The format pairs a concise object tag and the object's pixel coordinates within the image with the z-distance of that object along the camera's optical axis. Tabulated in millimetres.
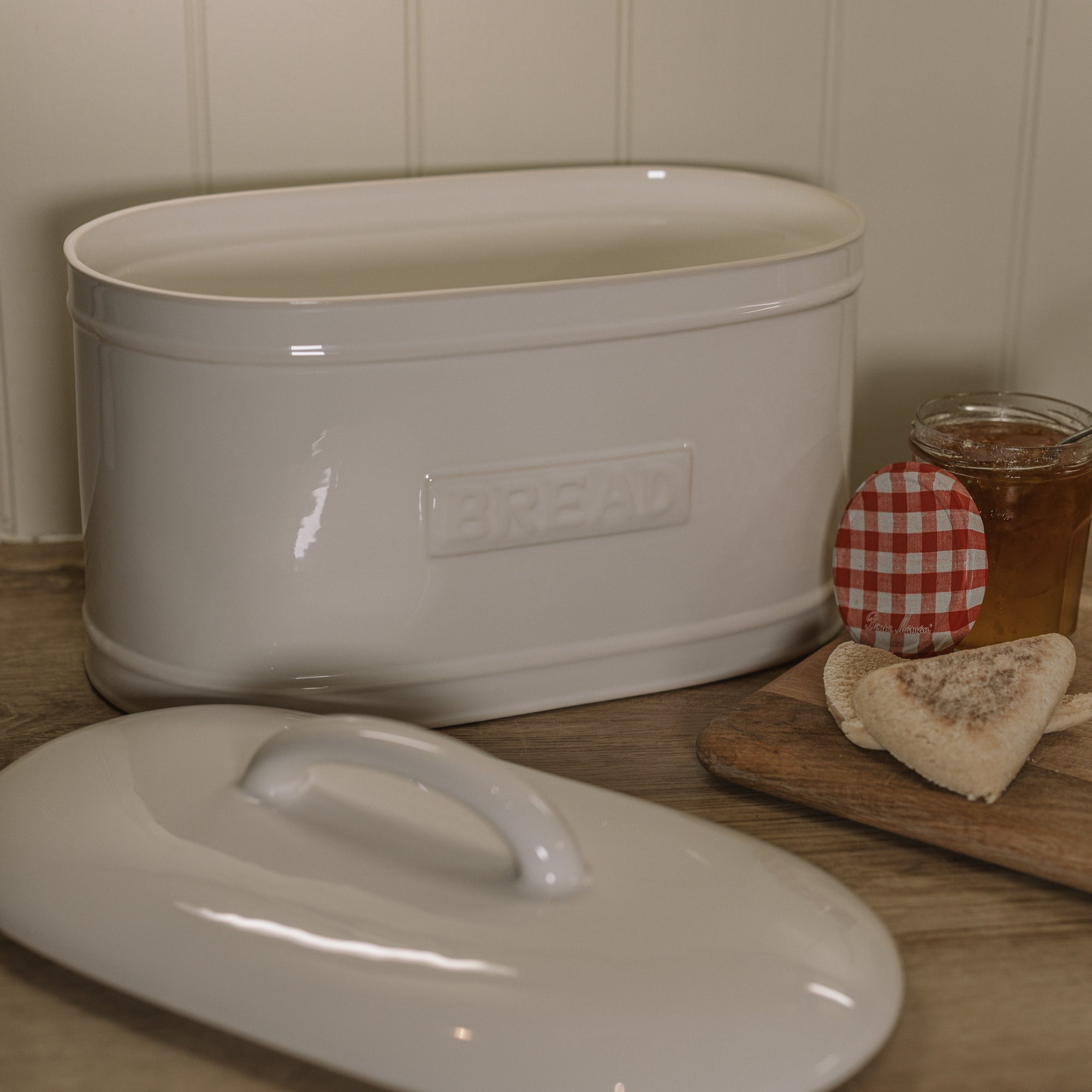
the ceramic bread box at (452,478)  1143
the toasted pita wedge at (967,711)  1126
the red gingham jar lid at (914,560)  1218
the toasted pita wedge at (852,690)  1168
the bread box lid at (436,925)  1000
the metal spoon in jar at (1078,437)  1222
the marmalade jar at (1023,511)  1228
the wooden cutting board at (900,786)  1115
